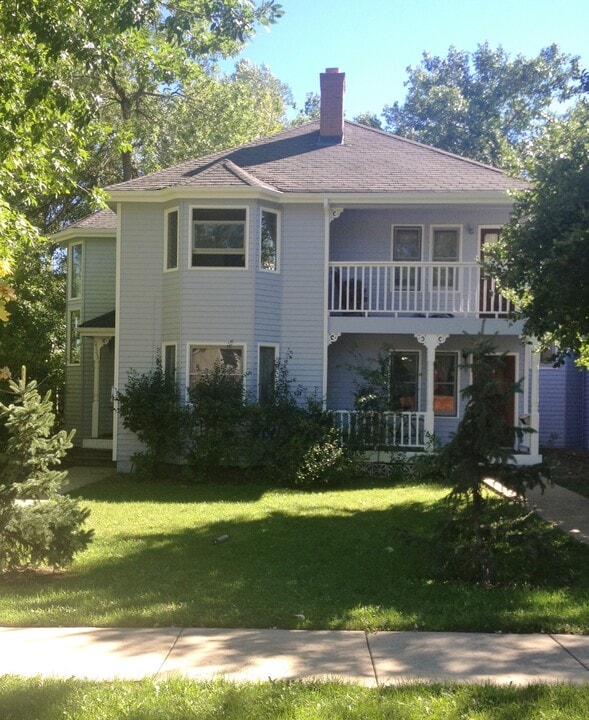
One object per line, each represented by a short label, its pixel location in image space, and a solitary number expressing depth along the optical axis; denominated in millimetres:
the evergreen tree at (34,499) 7887
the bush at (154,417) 16484
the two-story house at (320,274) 17188
